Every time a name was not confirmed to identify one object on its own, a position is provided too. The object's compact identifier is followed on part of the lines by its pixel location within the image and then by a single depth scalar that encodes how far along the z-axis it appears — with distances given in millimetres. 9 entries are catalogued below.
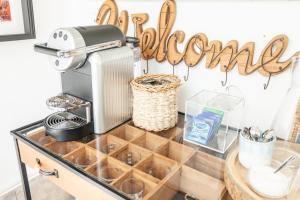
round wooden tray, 646
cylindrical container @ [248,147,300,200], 639
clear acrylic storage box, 929
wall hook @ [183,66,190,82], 1165
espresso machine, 905
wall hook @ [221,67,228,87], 1059
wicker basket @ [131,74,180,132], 983
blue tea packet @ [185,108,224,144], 922
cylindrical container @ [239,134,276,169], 736
